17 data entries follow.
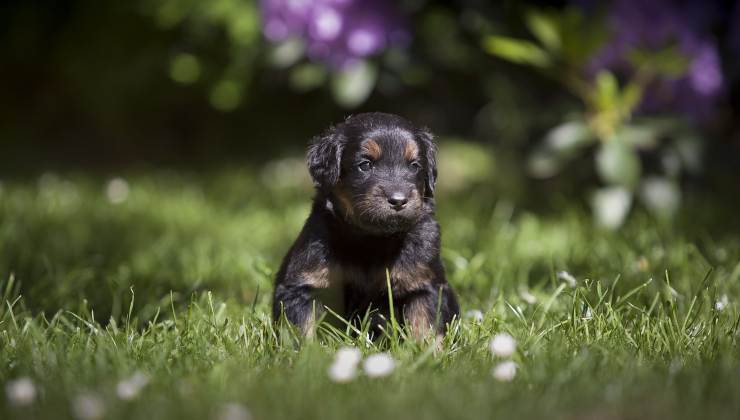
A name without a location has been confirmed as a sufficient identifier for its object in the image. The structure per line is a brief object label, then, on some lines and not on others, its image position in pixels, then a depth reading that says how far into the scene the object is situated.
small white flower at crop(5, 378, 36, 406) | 1.83
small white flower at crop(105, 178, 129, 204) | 4.79
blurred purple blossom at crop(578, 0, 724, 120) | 4.35
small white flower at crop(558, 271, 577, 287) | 2.81
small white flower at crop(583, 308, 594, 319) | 2.52
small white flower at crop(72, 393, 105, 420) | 1.73
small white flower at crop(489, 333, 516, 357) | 2.08
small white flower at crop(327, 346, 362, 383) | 1.95
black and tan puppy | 2.44
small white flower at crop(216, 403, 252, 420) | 1.73
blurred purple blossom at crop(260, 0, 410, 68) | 4.37
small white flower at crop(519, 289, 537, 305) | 2.88
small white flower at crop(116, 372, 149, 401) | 1.84
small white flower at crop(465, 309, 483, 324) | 2.59
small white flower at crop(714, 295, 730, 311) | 2.62
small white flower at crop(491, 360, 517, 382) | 2.02
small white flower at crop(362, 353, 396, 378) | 2.00
